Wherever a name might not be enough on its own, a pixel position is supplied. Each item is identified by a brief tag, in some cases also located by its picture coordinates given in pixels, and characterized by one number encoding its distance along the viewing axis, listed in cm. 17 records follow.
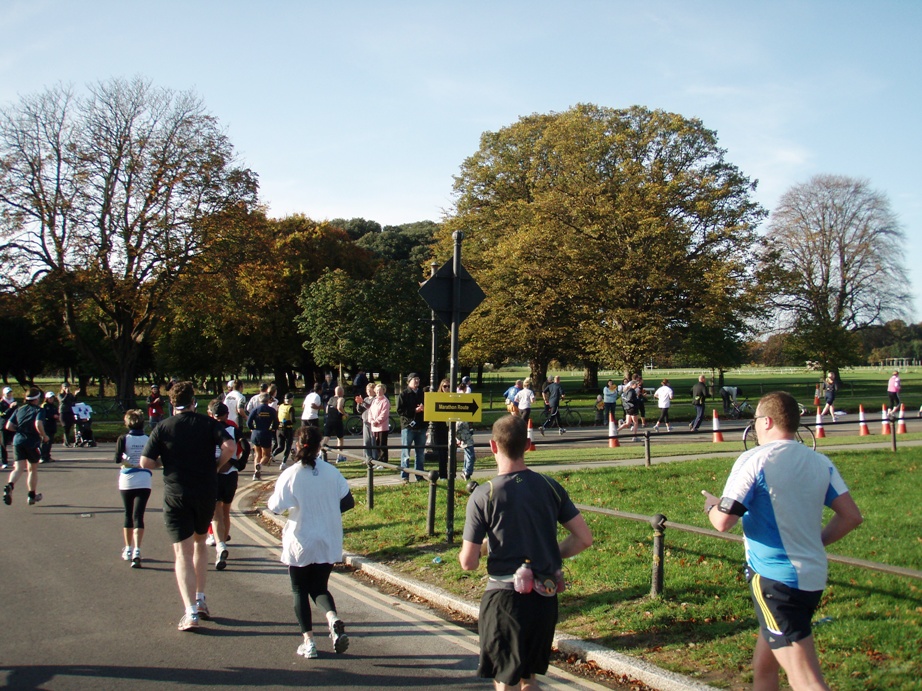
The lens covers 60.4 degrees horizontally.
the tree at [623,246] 3584
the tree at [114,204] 3103
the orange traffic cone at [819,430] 2108
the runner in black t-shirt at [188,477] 638
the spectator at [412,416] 1463
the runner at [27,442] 1249
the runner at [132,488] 862
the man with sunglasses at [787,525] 374
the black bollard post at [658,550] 648
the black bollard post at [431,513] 948
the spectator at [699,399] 2573
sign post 905
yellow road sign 912
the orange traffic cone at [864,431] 2101
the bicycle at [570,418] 2860
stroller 2264
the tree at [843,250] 5019
